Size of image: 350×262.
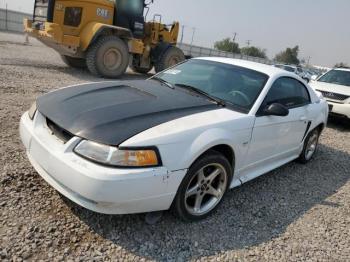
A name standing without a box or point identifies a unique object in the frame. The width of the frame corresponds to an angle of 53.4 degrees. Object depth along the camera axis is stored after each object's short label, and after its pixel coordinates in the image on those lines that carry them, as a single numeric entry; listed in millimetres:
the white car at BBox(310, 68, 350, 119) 8547
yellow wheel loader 10070
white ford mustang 2607
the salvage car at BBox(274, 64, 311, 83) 25969
